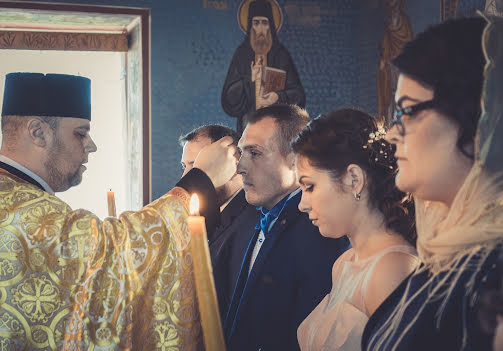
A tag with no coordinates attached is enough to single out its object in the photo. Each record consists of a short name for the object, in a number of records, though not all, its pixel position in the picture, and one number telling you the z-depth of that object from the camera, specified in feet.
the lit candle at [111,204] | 7.95
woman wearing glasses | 3.23
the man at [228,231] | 9.03
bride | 5.16
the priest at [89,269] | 6.40
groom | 6.83
